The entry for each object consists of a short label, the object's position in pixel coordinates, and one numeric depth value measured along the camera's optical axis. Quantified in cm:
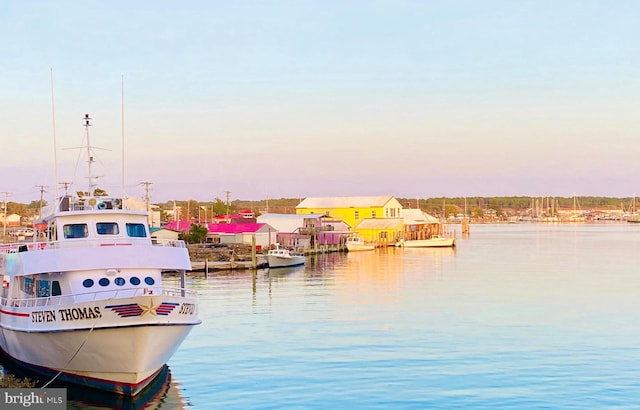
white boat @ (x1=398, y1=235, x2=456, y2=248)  13412
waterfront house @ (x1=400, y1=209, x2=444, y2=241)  14675
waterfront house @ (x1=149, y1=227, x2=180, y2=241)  10017
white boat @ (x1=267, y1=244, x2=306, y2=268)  8862
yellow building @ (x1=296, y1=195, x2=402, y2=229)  14562
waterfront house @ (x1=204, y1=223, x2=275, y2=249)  10756
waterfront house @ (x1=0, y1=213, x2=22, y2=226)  16632
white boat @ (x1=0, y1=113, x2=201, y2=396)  2598
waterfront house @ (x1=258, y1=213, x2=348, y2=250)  11631
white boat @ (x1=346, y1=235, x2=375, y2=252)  12294
